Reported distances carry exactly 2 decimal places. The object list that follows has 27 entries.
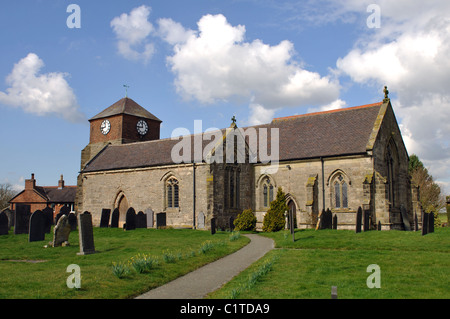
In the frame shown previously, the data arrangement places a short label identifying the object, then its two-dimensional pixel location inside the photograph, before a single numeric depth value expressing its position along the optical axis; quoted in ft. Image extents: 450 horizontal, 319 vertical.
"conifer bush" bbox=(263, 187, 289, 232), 89.97
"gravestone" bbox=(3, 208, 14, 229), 101.45
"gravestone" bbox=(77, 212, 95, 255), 54.49
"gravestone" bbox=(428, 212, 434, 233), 69.12
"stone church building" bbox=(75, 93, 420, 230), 92.43
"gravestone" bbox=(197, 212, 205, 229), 96.42
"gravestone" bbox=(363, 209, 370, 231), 75.12
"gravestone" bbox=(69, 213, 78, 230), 80.78
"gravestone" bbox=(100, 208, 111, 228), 100.73
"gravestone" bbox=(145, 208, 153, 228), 106.22
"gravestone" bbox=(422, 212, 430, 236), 65.41
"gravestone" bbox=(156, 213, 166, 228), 96.95
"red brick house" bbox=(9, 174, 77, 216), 197.98
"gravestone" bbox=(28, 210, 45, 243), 67.46
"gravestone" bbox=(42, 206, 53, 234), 79.46
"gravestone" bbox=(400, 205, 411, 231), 97.72
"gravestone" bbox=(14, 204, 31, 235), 81.74
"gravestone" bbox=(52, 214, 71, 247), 62.28
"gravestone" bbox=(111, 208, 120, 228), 98.78
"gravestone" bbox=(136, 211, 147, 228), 99.35
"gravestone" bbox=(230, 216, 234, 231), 94.47
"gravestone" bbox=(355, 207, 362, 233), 72.64
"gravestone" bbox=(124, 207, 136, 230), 90.89
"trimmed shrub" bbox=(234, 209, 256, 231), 94.89
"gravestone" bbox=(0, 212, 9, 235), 78.74
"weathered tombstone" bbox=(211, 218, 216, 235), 81.35
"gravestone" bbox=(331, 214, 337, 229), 84.29
